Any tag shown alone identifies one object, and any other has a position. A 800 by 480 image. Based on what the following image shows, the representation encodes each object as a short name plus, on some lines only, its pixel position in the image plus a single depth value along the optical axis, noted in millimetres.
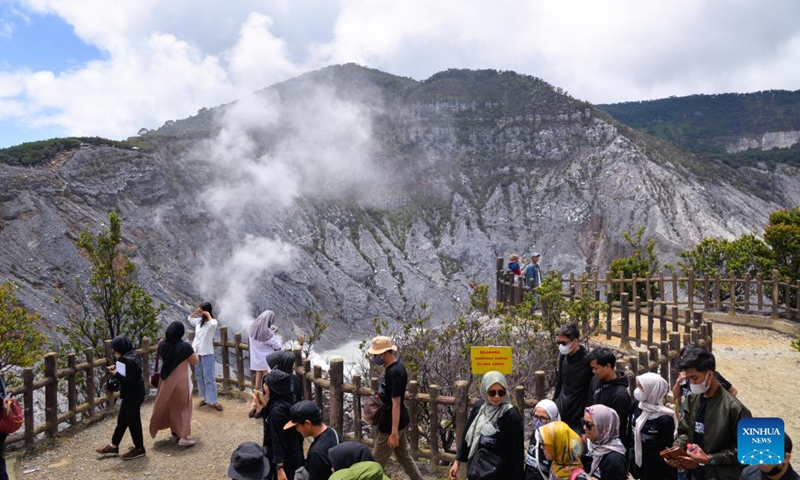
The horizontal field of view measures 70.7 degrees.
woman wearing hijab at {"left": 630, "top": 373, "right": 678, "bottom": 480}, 4055
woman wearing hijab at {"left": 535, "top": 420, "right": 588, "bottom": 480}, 3541
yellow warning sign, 5508
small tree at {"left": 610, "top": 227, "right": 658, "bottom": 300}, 16328
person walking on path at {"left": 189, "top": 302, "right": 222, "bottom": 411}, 7445
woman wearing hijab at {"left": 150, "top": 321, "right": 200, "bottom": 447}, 6340
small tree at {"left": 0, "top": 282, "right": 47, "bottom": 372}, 9227
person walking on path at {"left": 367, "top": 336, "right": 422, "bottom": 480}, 4859
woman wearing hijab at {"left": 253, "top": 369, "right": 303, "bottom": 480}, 4348
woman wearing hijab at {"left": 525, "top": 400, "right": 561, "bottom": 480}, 3803
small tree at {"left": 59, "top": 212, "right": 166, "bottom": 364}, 9750
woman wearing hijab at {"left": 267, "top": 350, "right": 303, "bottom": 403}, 5195
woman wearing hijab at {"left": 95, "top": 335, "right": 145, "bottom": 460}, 6105
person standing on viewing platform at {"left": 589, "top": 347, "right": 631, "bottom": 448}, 4309
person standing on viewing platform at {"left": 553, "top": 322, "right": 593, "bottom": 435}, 4766
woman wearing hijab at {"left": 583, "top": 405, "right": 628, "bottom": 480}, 3520
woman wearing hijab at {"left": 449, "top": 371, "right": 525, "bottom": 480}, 3988
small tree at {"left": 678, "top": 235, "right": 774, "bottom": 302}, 16438
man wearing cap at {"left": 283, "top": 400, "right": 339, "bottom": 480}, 3736
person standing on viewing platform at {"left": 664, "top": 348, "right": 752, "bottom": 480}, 3777
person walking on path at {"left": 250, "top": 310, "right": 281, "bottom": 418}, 7449
